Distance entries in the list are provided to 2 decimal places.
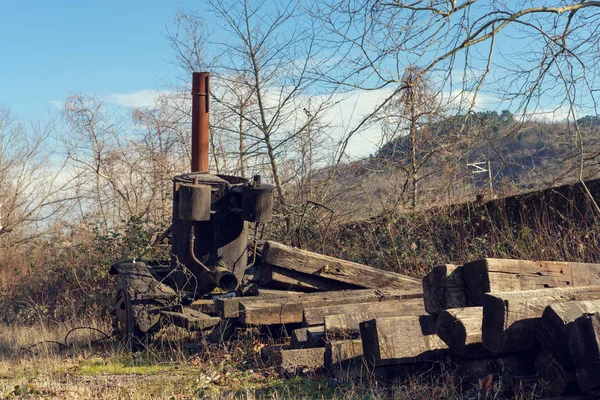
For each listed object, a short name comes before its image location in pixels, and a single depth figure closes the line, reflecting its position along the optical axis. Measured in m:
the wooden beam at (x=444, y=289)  5.20
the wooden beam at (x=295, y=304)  6.74
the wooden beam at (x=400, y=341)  4.96
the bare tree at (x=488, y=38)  7.91
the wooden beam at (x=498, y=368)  4.57
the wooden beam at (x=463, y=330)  4.58
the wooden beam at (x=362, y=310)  6.53
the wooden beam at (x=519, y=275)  5.09
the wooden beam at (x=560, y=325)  4.14
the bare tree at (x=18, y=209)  19.70
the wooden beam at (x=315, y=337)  6.02
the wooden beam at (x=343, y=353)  5.45
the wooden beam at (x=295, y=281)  7.46
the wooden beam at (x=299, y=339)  6.12
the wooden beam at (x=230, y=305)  6.82
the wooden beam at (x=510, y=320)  4.34
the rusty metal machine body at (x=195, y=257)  7.30
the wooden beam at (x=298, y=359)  5.72
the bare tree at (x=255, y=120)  13.81
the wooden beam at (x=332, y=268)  7.36
